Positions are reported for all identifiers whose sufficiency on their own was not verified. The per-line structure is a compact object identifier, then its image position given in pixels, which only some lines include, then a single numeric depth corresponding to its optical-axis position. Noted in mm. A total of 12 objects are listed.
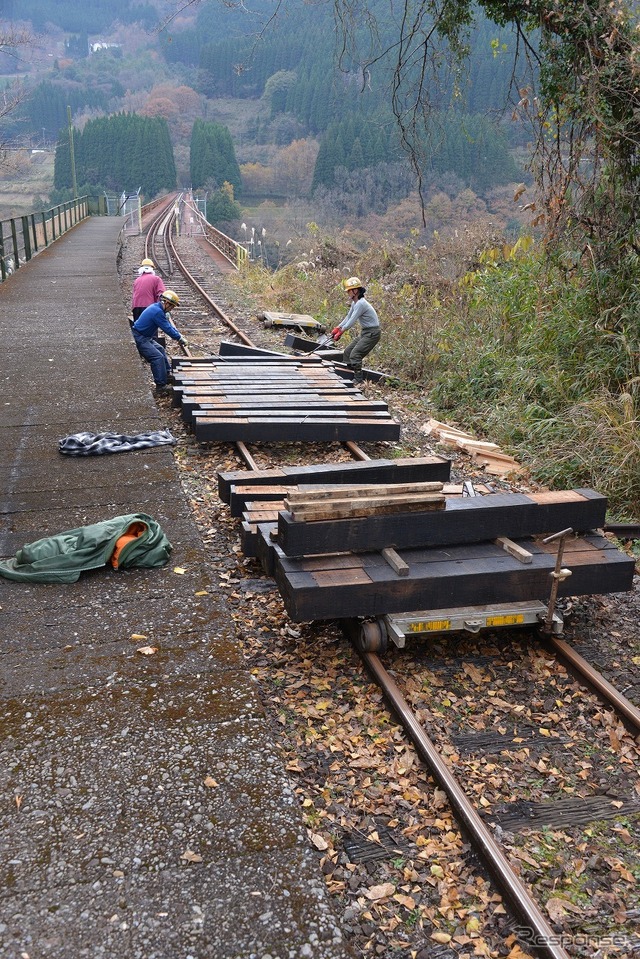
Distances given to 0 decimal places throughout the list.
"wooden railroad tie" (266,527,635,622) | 4992
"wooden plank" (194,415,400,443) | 8891
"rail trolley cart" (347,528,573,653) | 5168
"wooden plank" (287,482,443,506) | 5344
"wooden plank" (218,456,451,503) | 6680
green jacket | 5629
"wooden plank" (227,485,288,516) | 6914
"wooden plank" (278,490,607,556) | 5266
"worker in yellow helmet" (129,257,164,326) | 12430
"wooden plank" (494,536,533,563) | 5410
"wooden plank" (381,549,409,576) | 5090
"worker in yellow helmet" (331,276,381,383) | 11672
